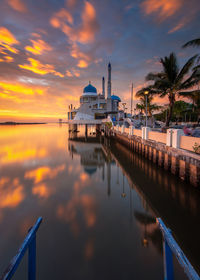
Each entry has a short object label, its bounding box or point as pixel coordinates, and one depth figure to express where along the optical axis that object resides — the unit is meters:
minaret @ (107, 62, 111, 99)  65.75
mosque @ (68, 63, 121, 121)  60.84
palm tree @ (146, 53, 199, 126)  19.04
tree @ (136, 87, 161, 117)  22.51
